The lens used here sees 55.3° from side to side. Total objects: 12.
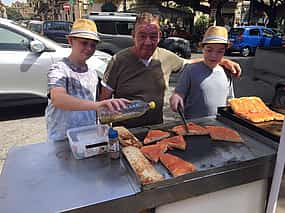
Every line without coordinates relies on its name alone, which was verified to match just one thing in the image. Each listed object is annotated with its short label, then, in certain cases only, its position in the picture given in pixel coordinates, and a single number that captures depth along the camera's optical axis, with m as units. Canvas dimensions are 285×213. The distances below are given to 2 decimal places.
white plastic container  1.44
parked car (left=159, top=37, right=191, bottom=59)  12.17
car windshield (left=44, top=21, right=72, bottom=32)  13.11
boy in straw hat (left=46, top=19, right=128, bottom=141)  1.53
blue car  15.01
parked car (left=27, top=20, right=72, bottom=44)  12.62
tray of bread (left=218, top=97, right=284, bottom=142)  1.65
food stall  1.16
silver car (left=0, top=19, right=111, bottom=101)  4.75
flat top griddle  1.29
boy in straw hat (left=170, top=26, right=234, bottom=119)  2.21
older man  2.10
